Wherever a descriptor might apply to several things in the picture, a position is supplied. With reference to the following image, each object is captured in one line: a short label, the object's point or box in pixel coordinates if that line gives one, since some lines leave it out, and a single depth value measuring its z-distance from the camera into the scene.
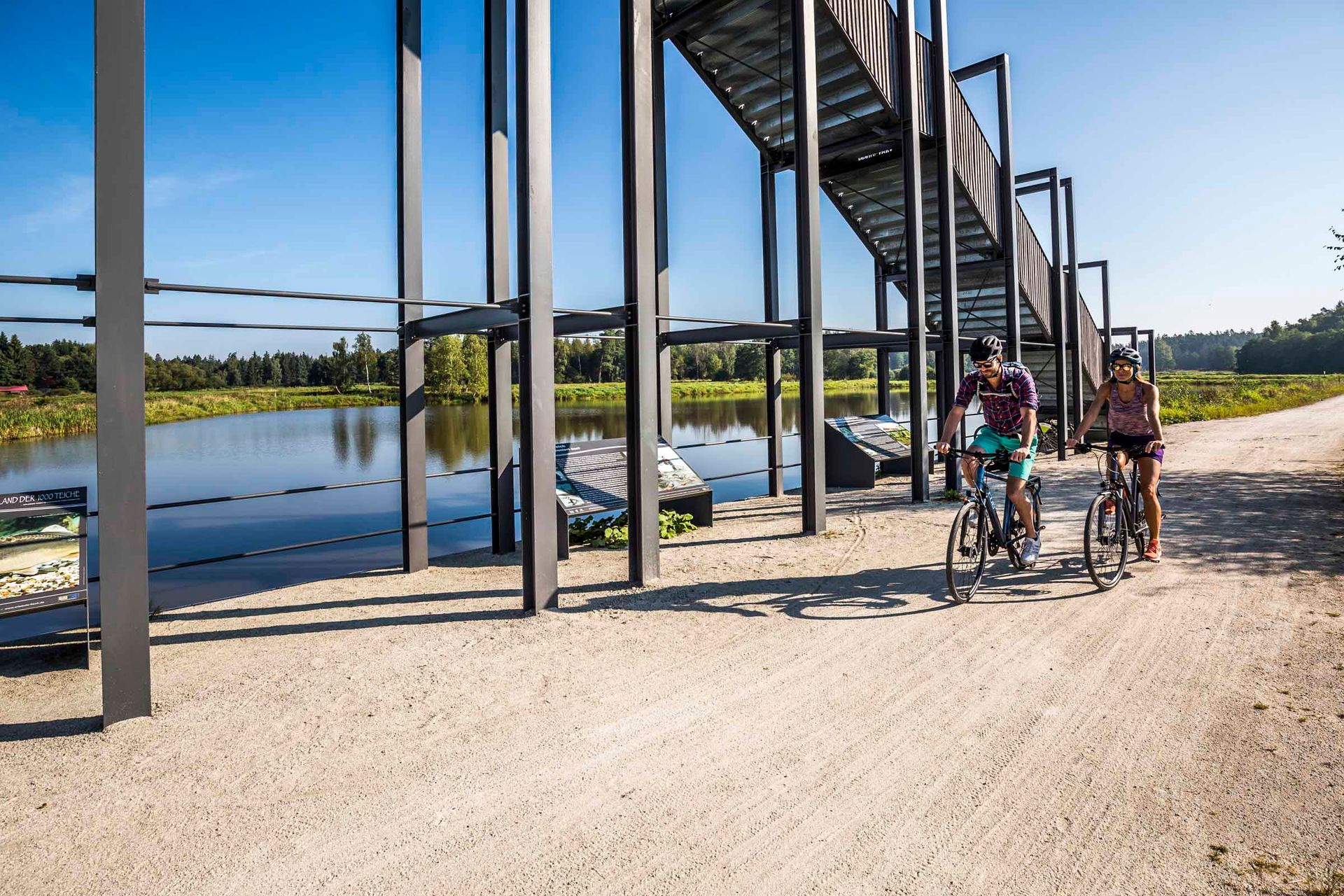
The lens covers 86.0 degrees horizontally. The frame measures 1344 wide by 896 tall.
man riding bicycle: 5.35
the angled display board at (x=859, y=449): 11.92
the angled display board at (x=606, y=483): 7.45
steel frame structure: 3.37
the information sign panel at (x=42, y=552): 4.02
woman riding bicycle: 5.82
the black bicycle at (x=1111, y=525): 5.61
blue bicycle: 5.32
